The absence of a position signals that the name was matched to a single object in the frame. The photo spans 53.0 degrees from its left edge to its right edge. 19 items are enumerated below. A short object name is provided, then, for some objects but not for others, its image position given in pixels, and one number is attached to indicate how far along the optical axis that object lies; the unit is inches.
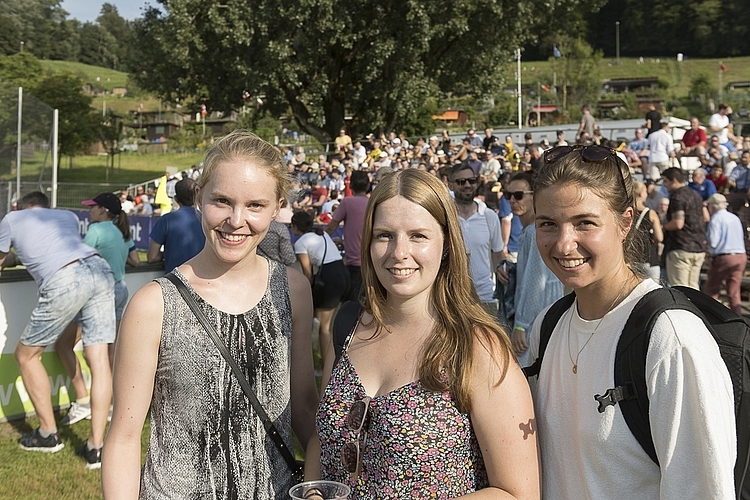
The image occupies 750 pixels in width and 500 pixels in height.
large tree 1133.1
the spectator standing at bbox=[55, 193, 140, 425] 252.8
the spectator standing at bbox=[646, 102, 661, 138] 724.0
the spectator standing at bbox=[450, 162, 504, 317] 250.2
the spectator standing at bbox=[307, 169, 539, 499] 76.5
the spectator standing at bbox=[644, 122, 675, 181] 669.9
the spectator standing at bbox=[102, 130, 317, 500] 81.5
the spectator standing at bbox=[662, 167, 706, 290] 361.4
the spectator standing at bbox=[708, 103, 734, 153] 725.3
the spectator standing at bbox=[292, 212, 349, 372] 308.5
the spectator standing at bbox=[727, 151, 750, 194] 526.9
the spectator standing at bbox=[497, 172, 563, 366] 203.6
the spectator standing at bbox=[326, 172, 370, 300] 324.5
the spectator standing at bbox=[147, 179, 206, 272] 253.0
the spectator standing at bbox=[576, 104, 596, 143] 844.1
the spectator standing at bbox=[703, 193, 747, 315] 377.1
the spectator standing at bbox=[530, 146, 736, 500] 63.7
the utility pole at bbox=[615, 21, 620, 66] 4532.0
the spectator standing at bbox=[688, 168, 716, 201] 478.6
